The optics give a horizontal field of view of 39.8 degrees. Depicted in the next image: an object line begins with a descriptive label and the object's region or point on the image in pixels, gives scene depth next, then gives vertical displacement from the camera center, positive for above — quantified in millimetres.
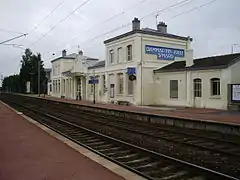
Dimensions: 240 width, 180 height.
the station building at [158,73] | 26281 +1491
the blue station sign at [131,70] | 34344 +1867
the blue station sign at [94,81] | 40188 +960
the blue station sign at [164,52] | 35250 +4036
